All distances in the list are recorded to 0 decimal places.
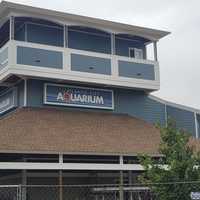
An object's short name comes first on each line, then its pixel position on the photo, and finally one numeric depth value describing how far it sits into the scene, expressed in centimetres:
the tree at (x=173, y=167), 1238
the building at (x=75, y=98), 2253
